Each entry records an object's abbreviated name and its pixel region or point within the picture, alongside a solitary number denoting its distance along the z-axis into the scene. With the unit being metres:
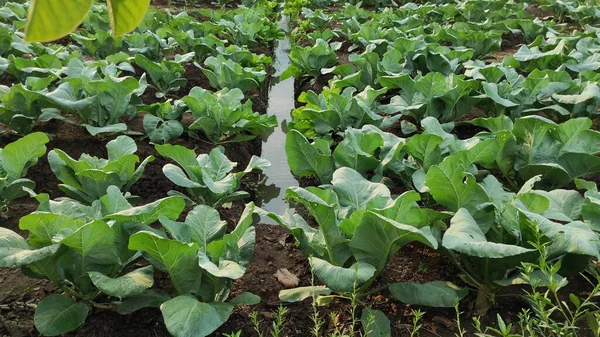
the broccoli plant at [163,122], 3.76
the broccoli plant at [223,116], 3.78
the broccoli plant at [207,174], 2.73
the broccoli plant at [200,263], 1.91
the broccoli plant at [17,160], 2.81
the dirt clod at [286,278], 2.47
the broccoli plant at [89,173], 2.75
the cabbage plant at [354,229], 2.02
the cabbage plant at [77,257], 1.95
